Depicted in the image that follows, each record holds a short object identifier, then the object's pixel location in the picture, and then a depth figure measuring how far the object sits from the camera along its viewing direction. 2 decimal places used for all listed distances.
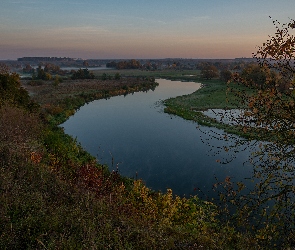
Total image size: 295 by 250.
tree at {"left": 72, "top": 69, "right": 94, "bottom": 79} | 104.97
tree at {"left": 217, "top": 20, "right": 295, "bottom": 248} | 5.98
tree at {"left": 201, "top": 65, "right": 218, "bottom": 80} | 109.50
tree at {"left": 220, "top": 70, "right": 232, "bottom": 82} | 88.16
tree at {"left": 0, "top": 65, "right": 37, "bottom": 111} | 23.42
